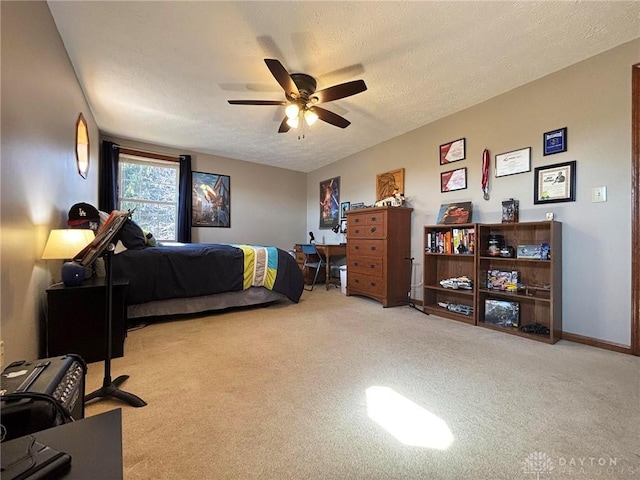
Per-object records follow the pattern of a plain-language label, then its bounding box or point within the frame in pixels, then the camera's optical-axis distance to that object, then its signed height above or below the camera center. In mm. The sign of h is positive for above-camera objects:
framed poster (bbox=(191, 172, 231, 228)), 4914 +781
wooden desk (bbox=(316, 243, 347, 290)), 4664 -136
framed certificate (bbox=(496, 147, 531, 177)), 2662 +825
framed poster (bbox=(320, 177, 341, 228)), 5281 +803
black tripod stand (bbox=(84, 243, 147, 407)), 1411 -771
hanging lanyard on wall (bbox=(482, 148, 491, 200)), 2949 +783
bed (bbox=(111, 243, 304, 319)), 2613 -385
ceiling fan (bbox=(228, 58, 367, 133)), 2195 +1313
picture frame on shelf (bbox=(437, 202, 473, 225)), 3064 +347
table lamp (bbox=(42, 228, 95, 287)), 1628 -12
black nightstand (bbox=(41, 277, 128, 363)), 1786 -559
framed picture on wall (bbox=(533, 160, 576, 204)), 2383 +551
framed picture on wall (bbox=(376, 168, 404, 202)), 3963 +900
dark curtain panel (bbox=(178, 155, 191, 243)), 4672 +649
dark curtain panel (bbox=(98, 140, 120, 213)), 4031 +923
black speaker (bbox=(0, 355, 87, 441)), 690 -449
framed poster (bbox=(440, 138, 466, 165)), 3205 +1114
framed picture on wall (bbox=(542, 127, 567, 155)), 2432 +936
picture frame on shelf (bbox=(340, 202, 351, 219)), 4977 +663
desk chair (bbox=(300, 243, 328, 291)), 4609 -318
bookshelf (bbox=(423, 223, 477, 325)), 2924 -300
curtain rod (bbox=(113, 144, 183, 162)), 4281 +1428
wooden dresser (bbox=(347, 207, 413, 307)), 3465 -155
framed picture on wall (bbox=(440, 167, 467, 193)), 3192 +764
